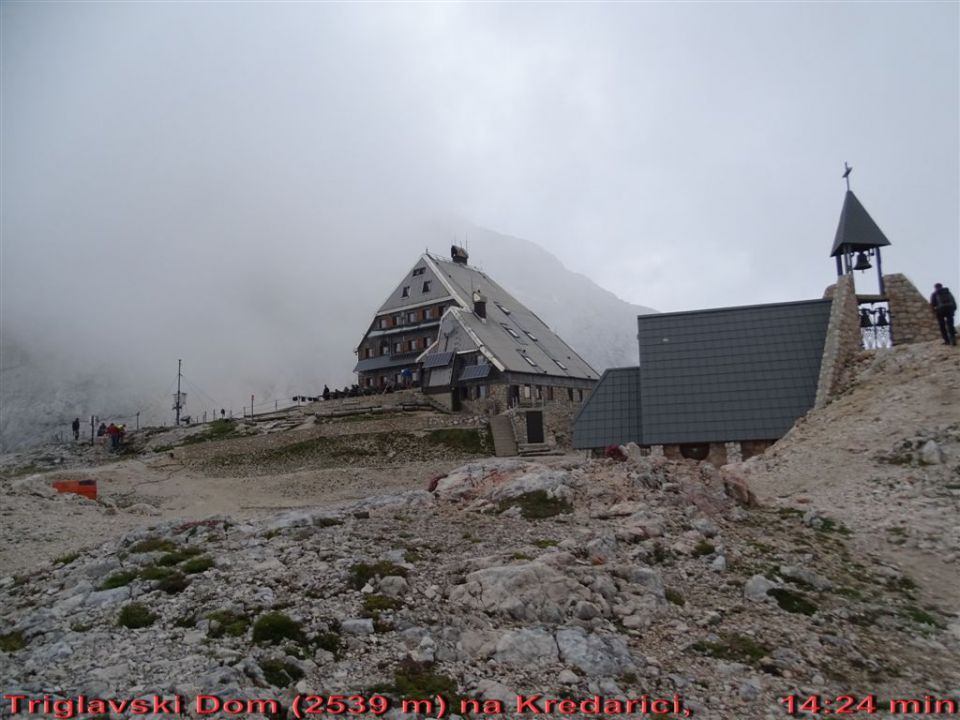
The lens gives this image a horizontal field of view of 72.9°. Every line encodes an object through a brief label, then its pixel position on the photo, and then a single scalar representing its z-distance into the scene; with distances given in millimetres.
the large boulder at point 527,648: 9320
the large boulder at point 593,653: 9250
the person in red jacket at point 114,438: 59750
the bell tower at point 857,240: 34406
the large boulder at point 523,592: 10633
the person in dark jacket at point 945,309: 25750
